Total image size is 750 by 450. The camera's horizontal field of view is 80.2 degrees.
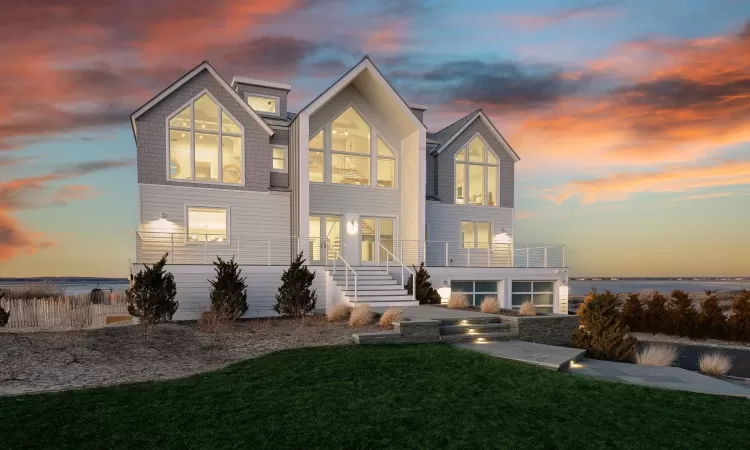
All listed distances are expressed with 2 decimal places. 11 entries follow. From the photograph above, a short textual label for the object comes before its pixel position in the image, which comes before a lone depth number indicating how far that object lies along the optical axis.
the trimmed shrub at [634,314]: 16.72
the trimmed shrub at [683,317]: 15.31
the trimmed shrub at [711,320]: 14.95
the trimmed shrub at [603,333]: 10.22
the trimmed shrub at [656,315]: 16.16
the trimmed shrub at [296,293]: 14.02
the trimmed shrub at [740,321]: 14.56
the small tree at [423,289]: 16.72
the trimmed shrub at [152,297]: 12.55
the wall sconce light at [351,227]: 19.53
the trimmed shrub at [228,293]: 13.12
